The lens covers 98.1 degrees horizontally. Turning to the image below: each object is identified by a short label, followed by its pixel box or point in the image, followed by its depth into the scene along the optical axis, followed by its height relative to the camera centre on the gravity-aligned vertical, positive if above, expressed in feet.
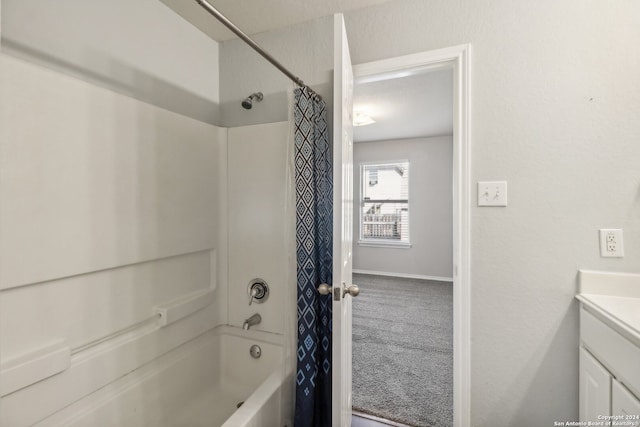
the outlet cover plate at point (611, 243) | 4.00 -0.38
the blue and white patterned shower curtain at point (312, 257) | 4.63 -0.73
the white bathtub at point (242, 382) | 4.38 -3.08
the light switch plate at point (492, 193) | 4.49 +0.38
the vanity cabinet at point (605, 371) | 2.95 -1.89
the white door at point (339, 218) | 3.51 -0.03
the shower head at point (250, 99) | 5.88 +2.50
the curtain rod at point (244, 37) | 3.36 +2.50
